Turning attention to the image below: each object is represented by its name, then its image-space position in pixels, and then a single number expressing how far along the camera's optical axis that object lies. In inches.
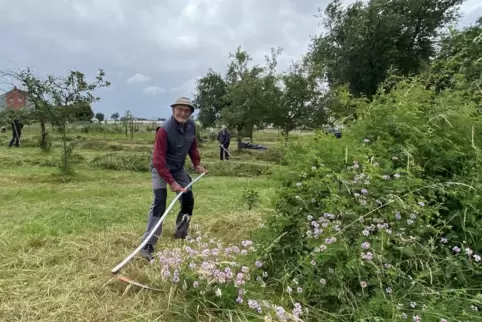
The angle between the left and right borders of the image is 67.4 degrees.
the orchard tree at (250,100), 753.6
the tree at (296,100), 723.4
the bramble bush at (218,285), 78.4
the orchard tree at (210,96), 1289.4
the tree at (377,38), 859.4
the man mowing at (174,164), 134.9
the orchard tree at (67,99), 380.6
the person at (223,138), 620.4
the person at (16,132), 663.8
